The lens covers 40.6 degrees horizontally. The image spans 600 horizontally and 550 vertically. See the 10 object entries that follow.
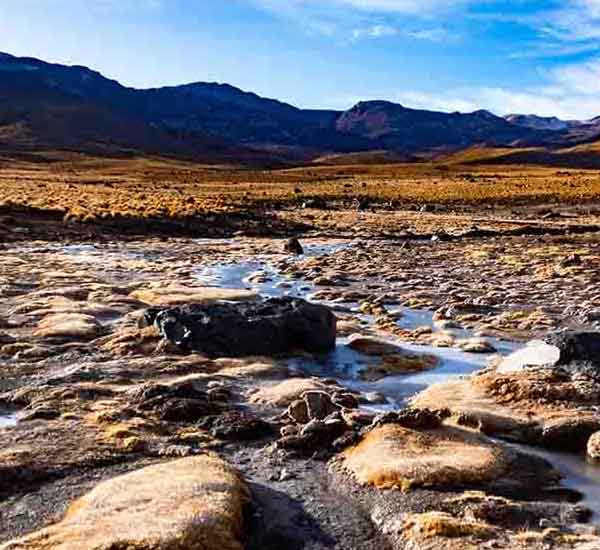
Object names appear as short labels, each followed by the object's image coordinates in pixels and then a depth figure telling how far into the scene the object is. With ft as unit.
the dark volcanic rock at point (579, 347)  48.49
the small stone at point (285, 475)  36.40
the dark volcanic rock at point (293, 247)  130.85
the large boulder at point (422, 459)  34.94
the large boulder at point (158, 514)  27.78
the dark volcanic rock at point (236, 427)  41.70
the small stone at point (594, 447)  38.45
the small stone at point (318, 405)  43.83
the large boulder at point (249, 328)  59.00
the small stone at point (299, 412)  43.80
